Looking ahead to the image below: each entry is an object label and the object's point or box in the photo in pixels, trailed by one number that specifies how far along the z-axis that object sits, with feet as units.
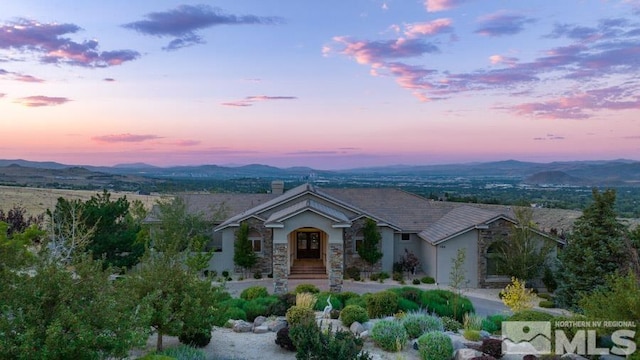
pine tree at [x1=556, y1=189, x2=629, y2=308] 68.39
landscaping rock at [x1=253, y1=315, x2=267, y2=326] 53.04
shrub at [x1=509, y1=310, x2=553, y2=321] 43.52
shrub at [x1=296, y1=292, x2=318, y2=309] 54.49
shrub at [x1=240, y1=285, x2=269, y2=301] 69.46
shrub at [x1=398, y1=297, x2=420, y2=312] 58.96
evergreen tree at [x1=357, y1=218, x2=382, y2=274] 94.68
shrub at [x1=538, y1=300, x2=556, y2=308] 73.60
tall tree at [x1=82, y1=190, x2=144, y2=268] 80.28
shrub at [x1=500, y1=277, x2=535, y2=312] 54.24
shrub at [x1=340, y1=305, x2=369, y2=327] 51.31
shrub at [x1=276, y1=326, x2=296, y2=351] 43.27
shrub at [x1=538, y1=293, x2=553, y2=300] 77.54
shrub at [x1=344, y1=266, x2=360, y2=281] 93.68
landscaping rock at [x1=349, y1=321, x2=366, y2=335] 48.66
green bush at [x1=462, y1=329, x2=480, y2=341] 45.57
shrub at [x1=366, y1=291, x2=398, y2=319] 56.59
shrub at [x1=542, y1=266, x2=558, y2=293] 82.02
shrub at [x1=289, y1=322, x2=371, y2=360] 34.63
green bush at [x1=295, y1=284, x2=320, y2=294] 73.34
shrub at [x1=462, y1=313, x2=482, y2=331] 51.12
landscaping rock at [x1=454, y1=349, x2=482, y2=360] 39.31
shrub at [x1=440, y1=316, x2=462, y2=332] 50.78
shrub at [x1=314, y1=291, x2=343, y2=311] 61.29
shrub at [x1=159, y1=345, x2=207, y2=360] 38.17
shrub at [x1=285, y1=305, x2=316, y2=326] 46.98
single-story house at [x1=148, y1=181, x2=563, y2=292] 86.79
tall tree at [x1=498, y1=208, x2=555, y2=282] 82.84
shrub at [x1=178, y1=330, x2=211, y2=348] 42.32
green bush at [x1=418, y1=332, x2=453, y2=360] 39.77
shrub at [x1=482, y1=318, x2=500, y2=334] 52.24
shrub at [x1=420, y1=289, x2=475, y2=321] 58.90
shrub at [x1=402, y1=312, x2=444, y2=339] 46.50
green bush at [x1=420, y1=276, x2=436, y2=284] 89.35
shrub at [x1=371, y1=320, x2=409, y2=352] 43.50
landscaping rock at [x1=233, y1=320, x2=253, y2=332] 50.72
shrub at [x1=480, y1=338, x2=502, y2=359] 40.50
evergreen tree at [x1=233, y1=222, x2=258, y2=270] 93.25
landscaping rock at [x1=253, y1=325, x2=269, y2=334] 49.75
